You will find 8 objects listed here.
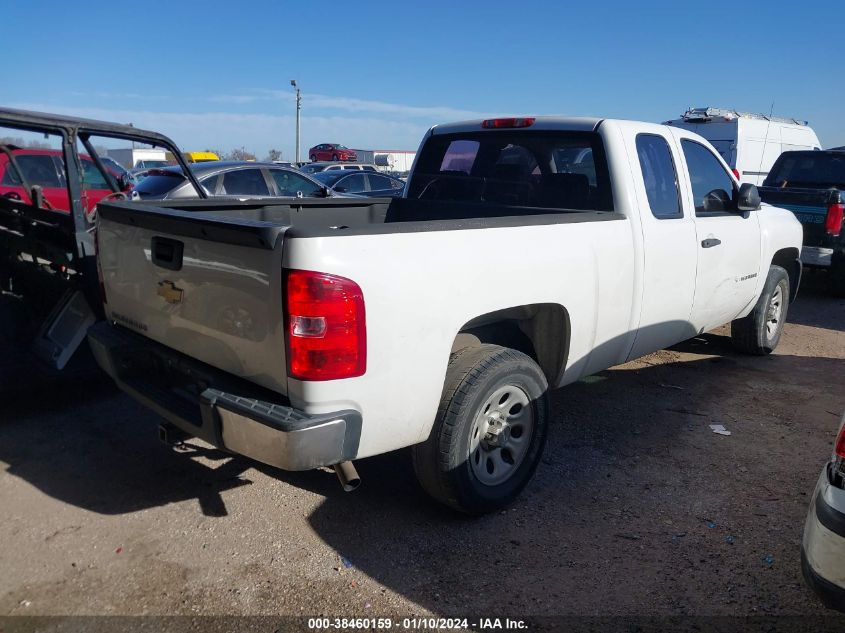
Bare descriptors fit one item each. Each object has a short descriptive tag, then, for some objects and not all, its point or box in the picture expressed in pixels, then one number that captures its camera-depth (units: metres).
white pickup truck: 2.58
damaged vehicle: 4.63
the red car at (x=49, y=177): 9.30
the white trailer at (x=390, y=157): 44.35
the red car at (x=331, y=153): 42.31
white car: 2.19
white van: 15.05
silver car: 8.54
